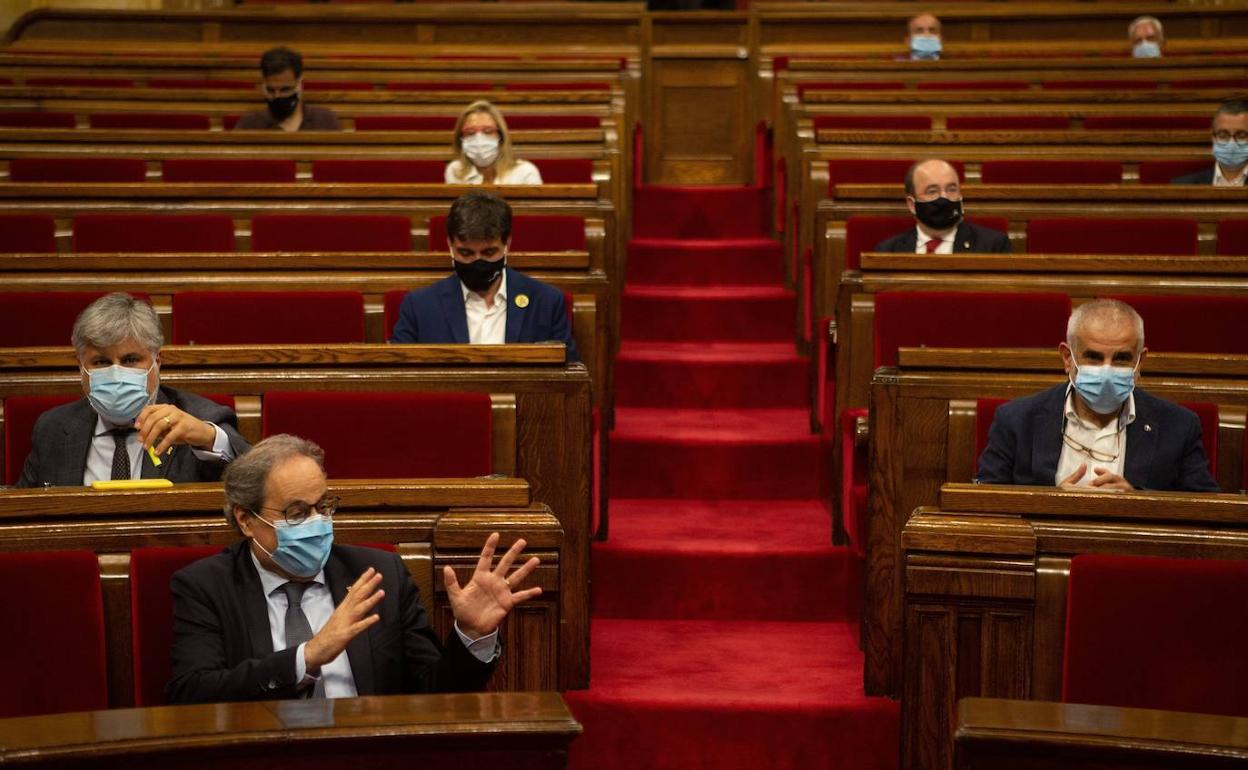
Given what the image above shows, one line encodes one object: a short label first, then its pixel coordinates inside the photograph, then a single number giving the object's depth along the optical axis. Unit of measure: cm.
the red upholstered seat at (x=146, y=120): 666
